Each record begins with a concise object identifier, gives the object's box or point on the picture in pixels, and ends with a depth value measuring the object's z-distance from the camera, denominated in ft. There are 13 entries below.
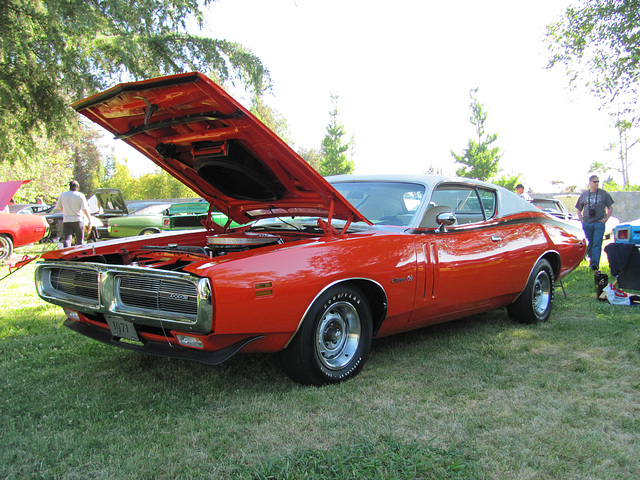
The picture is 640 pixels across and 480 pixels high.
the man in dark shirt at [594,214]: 26.20
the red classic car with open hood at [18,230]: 33.71
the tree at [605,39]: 33.63
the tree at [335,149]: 142.51
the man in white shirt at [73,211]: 29.94
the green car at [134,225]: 40.27
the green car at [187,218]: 34.94
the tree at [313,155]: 156.99
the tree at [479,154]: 121.68
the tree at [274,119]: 130.92
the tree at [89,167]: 144.44
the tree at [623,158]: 178.09
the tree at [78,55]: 29.30
